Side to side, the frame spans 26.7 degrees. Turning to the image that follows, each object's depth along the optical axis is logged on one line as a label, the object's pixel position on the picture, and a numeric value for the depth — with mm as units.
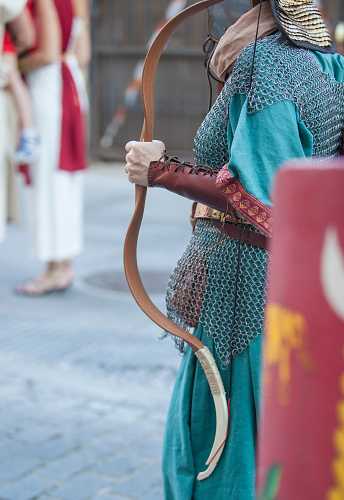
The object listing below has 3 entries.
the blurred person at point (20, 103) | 5016
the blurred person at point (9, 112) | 4875
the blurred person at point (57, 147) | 5195
